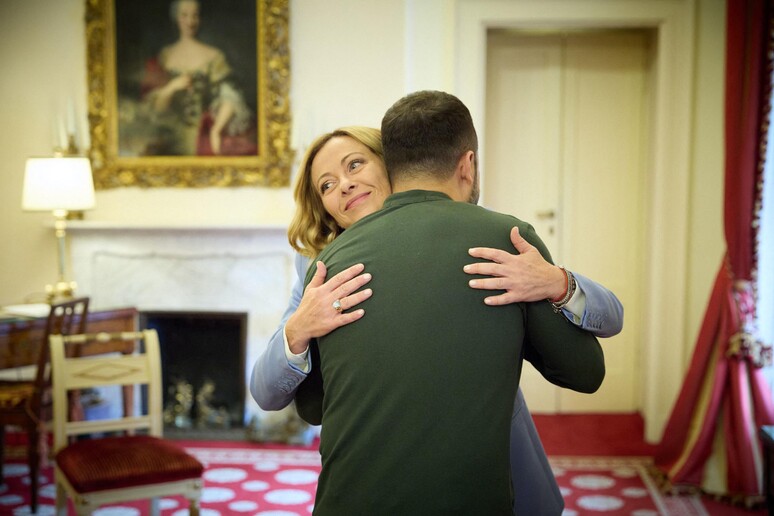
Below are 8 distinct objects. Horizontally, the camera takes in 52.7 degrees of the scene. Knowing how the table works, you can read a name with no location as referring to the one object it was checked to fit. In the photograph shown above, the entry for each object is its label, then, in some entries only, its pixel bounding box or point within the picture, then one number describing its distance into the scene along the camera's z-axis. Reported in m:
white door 5.24
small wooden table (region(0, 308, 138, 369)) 3.96
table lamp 4.40
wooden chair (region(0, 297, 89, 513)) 3.63
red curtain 3.65
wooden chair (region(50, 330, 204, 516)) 2.74
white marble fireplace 5.02
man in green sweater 1.26
